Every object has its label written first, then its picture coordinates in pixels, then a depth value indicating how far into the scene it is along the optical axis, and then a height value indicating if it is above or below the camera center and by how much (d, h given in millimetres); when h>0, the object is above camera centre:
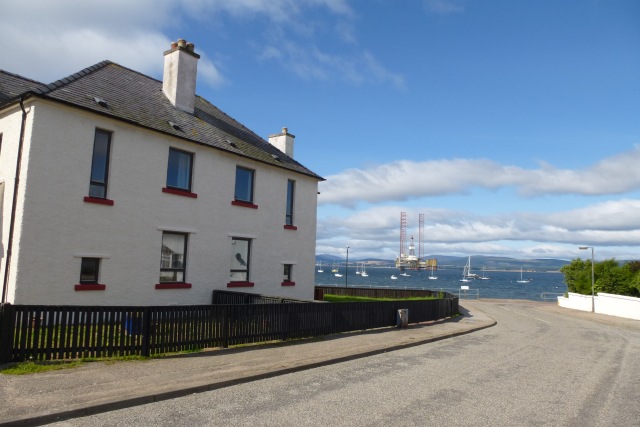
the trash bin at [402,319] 18953 -2378
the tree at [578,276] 41000 -637
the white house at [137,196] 13570 +2003
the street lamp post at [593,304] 34906 -2639
